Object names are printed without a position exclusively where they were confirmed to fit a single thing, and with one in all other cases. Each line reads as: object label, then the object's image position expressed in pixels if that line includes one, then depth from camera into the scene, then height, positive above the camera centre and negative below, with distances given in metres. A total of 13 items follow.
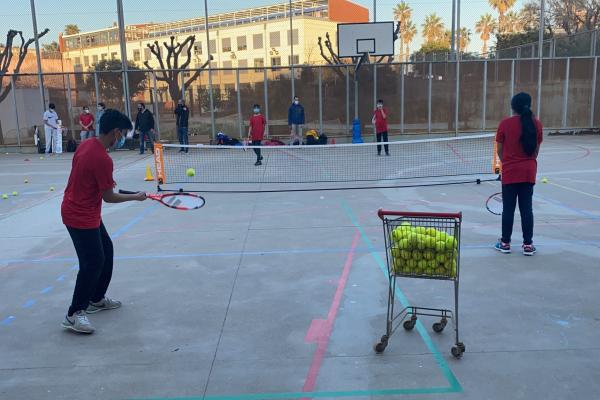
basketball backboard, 22.17 +2.51
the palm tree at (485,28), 85.56 +11.14
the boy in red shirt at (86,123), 20.64 -0.56
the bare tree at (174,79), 22.52 +1.12
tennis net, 13.55 -1.87
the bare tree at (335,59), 22.94 +2.61
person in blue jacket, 20.84 -0.54
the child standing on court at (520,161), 6.48 -0.80
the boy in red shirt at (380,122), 17.84 -0.74
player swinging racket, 4.63 -0.82
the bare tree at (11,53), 24.31 +2.67
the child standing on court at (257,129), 15.98 -0.76
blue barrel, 22.14 -1.30
